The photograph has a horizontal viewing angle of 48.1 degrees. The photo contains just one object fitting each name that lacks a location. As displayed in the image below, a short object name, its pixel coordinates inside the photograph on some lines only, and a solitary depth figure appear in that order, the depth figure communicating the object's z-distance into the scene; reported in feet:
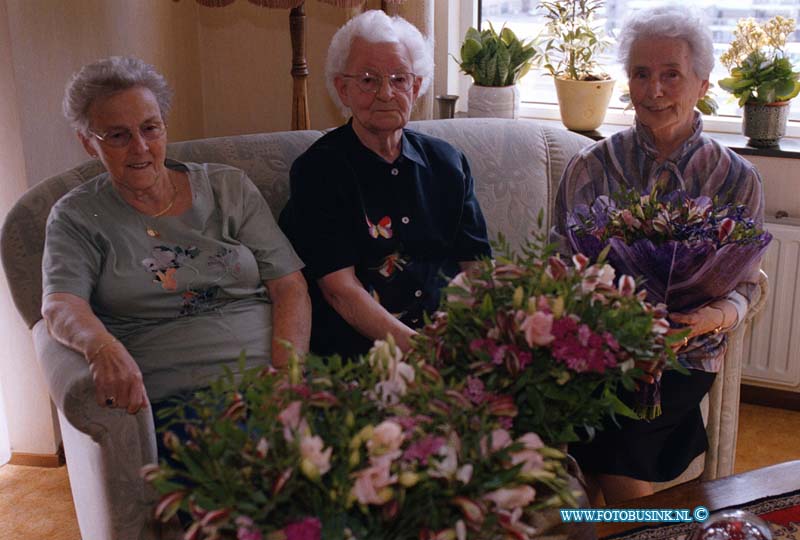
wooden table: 5.00
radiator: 9.23
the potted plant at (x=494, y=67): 9.91
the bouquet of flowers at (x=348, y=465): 3.15
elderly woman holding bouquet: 6.56
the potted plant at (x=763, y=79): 9.27
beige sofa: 5.49
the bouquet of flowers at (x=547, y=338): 3.84
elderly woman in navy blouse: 6.80
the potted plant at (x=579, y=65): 10.11
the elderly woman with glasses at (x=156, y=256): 6.24
